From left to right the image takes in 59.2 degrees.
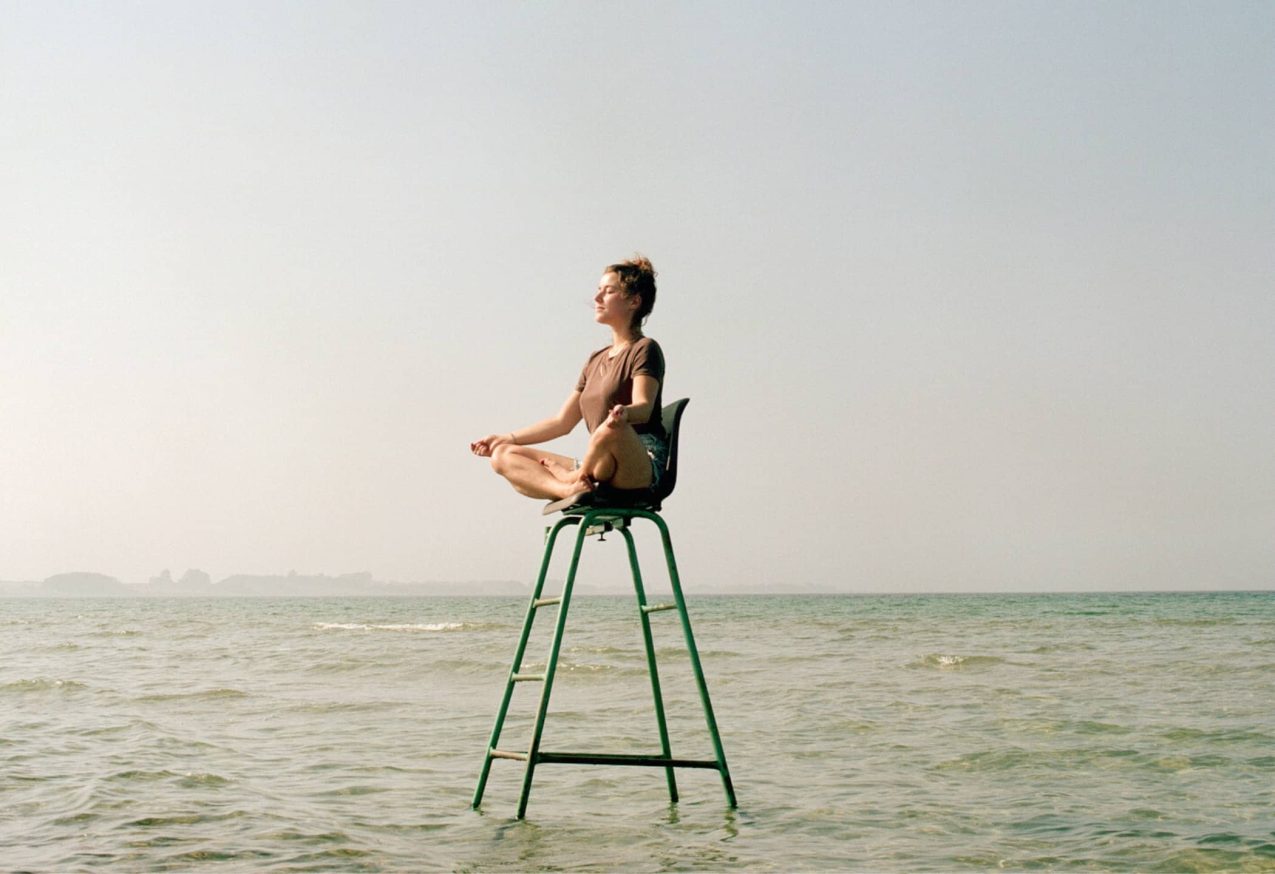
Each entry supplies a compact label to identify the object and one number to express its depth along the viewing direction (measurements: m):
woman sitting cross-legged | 4.36
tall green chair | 4.46
